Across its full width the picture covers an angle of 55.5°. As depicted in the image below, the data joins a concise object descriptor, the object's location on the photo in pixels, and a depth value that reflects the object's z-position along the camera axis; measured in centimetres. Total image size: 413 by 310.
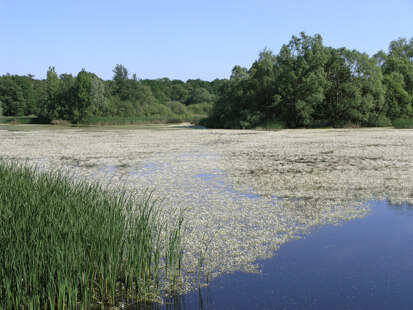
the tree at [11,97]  7731
